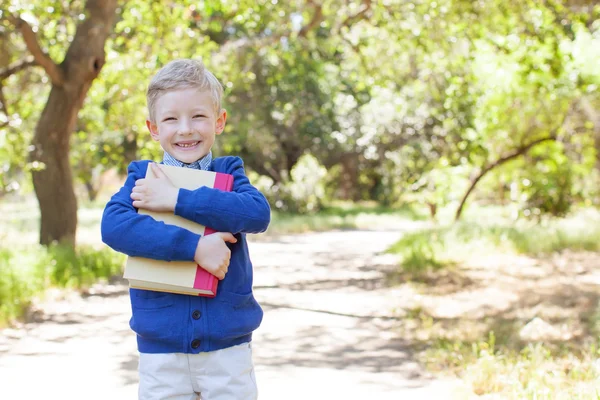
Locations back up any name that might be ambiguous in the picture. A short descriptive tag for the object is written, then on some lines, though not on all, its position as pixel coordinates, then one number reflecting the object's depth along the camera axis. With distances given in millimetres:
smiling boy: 2398
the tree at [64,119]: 10109
